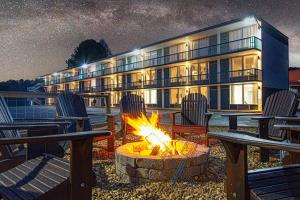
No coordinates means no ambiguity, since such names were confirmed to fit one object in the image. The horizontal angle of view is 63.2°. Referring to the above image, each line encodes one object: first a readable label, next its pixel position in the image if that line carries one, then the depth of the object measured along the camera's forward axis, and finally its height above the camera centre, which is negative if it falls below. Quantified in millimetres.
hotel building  23016 +3500
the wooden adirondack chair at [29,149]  2668 -608
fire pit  3428 -932
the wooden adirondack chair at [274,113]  4438 -337
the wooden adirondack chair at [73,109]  5082 -265
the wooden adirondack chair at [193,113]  5680 -427
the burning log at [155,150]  3887 -863
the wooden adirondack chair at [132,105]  6906 -228
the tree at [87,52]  65000 +12262
